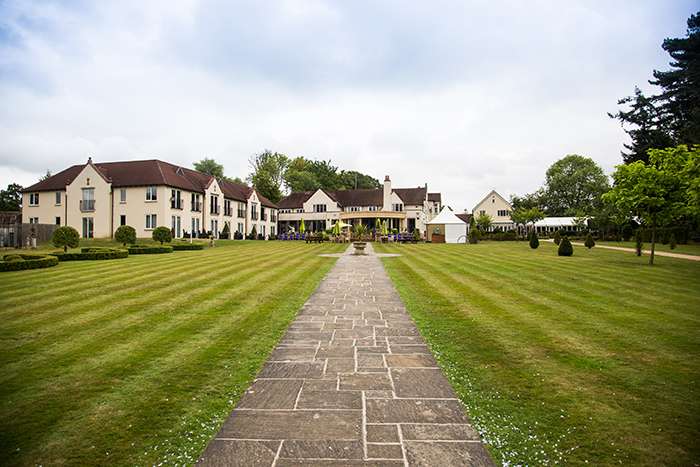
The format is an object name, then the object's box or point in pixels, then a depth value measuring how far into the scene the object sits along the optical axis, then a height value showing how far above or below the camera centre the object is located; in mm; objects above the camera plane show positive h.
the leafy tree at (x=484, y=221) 55138 +1973
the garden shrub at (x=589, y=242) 28312 -829
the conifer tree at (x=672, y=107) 24094 +11787
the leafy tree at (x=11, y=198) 55906 +6129
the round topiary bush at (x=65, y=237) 18323 -258
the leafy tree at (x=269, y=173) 64812 +12370
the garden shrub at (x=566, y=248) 20062 -955
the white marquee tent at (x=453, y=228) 39906 +559
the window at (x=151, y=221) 32719 +1111
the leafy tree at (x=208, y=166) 66812 +13648
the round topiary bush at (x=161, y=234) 24828 -112
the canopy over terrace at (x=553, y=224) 63419 +1674
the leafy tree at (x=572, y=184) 63969 +9720
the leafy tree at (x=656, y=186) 14750 +2149
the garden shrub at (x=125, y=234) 22252 -135
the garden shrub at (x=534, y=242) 28505 -839
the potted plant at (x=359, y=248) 20938 -991
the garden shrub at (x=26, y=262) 12531 -1187
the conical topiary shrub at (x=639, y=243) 20031 -648
